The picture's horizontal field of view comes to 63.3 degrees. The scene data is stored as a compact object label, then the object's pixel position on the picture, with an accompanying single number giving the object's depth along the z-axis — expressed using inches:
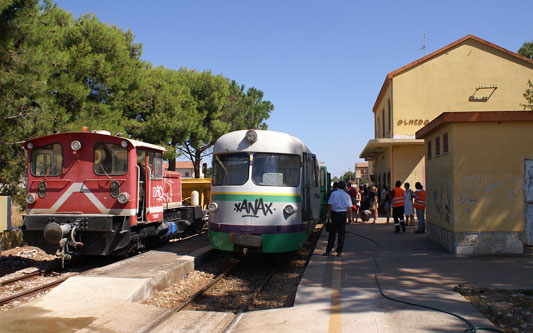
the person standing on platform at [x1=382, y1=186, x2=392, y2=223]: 729.4
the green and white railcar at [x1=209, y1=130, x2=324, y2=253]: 360.2
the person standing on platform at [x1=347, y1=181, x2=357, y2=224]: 745.4
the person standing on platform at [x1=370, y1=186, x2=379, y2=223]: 729.0
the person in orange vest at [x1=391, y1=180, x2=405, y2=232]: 581.0
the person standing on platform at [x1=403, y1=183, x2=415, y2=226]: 614.3
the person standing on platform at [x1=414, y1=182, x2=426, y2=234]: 560.7
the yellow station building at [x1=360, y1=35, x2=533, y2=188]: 816.9
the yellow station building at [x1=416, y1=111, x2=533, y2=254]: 377.7
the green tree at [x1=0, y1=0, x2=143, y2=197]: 506.3
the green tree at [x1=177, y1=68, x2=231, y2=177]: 1214.6
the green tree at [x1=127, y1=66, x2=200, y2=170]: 898.7
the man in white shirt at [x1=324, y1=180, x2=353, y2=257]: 395.9
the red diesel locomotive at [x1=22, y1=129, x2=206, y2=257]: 370.0
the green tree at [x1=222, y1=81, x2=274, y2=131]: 1403.8
